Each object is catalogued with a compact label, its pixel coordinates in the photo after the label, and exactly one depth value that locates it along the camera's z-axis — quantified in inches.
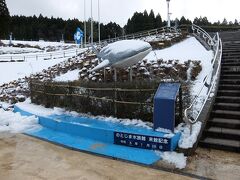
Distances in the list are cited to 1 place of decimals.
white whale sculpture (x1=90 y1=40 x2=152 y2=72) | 268.0
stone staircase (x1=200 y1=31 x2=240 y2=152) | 188.5
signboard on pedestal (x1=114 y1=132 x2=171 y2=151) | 180.7
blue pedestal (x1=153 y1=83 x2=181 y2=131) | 190.3
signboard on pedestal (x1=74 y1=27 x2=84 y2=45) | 1132.4
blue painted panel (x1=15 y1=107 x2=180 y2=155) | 194.8
